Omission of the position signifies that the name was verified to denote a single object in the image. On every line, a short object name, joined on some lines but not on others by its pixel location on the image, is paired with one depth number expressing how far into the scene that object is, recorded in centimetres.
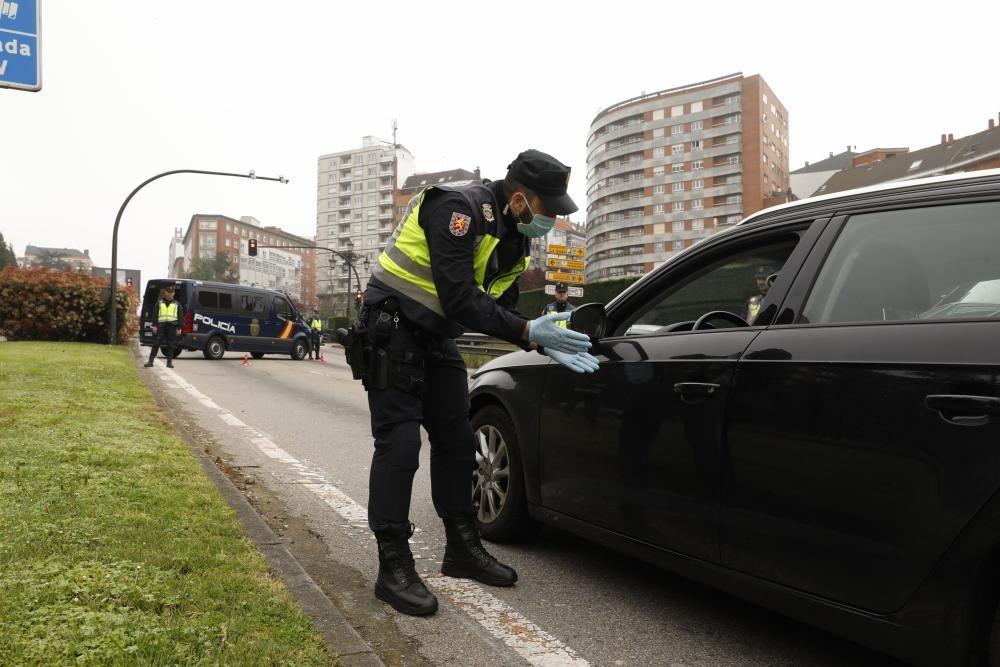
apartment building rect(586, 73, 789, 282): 8144
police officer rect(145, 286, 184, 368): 1661
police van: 2245
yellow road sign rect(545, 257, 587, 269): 1969
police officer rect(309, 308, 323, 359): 2517
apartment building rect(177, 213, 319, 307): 13038
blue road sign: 654
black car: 184
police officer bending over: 288
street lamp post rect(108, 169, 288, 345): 2395
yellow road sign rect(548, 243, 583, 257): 1968
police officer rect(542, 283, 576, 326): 1084
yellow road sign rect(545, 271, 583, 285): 2057
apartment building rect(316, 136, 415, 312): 11069
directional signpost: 1970
